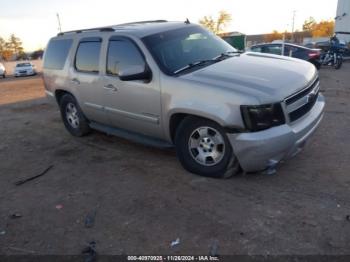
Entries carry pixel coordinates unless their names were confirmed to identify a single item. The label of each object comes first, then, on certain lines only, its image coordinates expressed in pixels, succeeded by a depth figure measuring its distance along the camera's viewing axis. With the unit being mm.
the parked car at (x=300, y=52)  15719
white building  37125
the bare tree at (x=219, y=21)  59916
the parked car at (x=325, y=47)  18359
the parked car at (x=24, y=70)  30078
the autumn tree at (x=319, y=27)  80550
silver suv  3865
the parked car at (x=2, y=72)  31638
